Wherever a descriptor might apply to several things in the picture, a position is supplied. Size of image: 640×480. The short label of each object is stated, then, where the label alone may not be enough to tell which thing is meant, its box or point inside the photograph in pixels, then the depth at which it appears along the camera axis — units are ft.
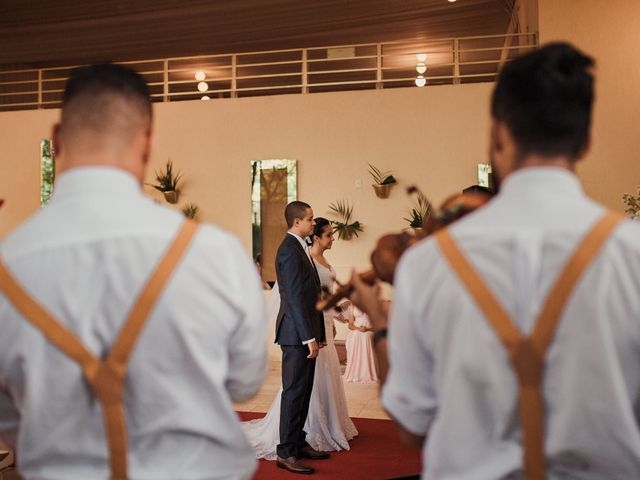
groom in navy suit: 15.49
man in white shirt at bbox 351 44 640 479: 4.22
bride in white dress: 16.76
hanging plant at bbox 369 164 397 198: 32.04
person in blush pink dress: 26.84
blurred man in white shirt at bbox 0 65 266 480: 4.55
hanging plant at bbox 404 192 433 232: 30.83
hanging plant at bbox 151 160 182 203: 34.50
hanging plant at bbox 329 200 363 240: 32.48
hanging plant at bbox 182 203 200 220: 34.40
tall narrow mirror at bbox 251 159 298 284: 33.65
